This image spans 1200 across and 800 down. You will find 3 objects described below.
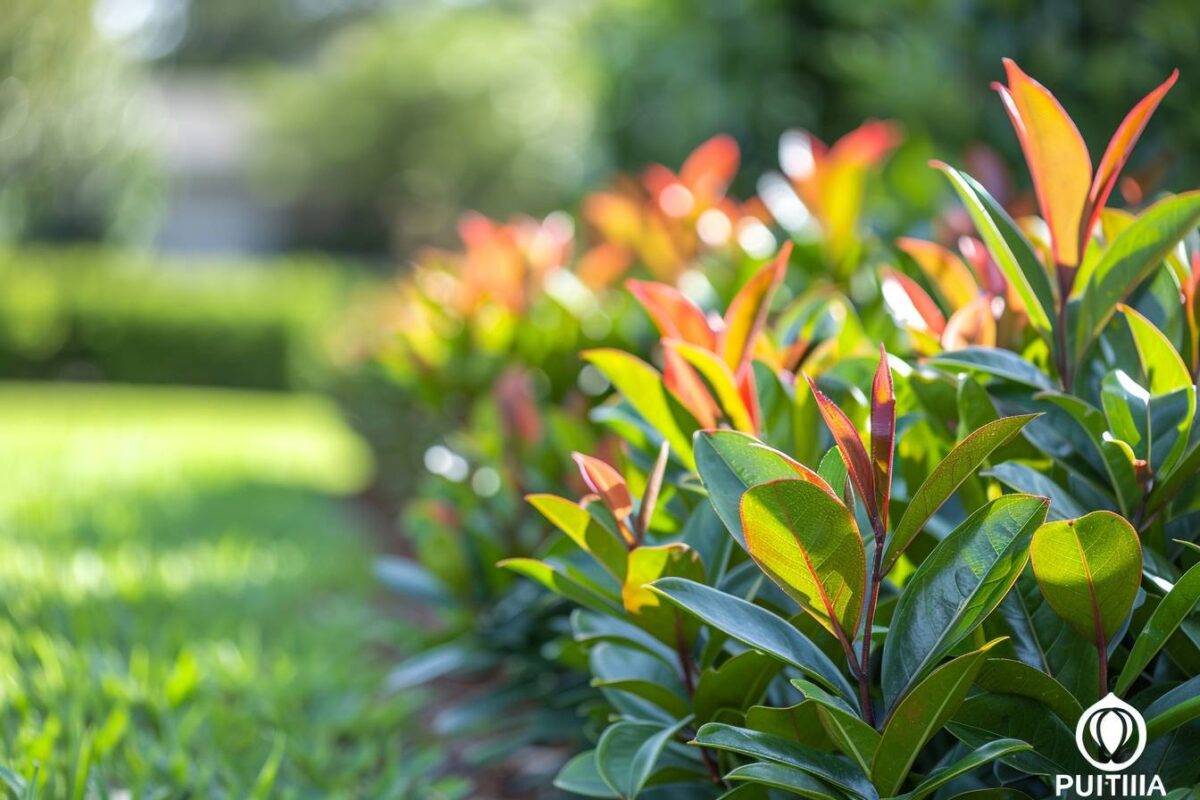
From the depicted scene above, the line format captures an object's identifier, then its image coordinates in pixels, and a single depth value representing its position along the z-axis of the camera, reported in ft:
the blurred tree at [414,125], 81.92
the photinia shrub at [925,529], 3.96
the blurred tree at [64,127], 43.57
